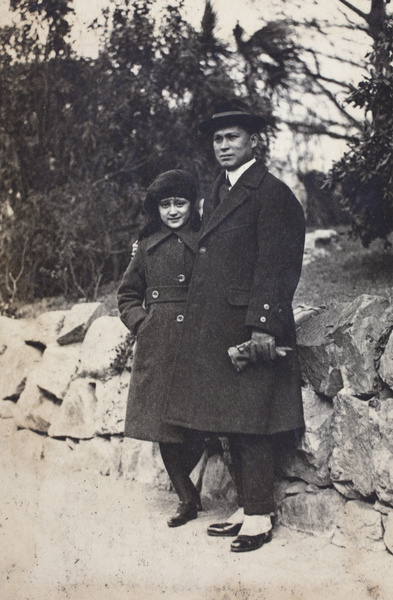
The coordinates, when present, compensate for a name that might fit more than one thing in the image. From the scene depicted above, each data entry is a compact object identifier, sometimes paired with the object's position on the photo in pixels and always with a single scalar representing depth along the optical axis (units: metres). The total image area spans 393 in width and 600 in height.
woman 3.14
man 2.76
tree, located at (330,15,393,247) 4.51
